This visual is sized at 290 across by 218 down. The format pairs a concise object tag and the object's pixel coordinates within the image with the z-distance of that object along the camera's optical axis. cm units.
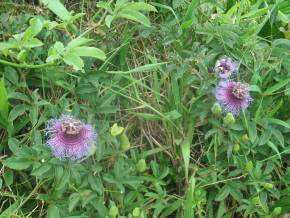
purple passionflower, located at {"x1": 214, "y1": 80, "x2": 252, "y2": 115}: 143
